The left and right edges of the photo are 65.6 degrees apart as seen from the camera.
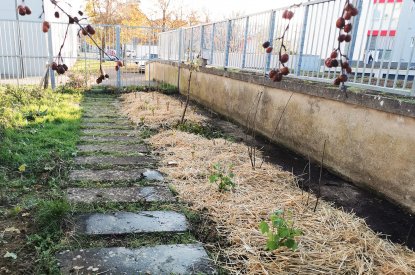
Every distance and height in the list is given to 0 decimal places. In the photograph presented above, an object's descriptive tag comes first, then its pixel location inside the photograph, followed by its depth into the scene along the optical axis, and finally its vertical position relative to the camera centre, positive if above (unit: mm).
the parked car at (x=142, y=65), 15836 -548
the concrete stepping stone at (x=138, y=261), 2312 -1503
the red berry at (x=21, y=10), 1188 +138
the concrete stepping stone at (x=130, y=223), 2814 -1500
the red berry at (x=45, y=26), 1206 +87
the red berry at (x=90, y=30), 1227 +82
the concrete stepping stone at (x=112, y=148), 4995 -1476
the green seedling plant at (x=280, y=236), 2346 -1230
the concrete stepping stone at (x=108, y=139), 5568 -1470
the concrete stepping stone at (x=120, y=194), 3393 -1496
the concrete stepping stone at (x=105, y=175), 3893 -1486
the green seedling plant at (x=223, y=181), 3551 -1326
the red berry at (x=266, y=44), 1711 +97
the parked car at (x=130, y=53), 14761 +64
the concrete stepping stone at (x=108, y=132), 5985 -1465
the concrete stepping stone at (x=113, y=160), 4457 -1478
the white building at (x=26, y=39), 13336 +375
